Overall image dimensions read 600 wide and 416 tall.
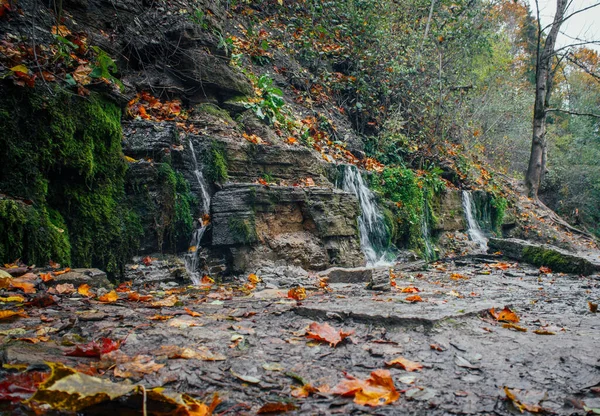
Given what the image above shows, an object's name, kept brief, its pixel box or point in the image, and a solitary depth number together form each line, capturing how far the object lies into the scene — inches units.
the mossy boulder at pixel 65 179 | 150.9
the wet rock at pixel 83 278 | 136.3
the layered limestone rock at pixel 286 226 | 222.5
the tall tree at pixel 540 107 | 569.0
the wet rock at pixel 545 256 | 283.6
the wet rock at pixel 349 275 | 211.2
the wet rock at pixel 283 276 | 196.2
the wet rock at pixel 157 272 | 190.7
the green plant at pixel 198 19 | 277.3
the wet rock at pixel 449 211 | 427.1
